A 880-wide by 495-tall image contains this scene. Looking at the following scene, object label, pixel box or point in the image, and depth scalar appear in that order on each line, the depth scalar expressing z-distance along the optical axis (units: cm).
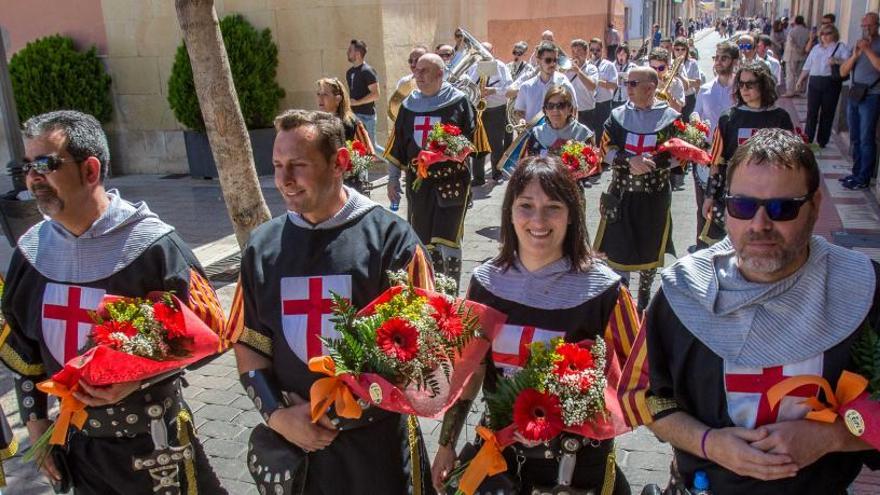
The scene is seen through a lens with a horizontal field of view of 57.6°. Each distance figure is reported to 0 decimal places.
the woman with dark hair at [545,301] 298
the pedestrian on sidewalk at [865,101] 1130
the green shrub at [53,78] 1434
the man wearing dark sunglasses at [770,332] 236
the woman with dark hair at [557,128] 729
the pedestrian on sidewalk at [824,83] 1414
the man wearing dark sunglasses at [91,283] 325
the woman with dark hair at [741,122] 668
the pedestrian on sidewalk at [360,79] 1291
